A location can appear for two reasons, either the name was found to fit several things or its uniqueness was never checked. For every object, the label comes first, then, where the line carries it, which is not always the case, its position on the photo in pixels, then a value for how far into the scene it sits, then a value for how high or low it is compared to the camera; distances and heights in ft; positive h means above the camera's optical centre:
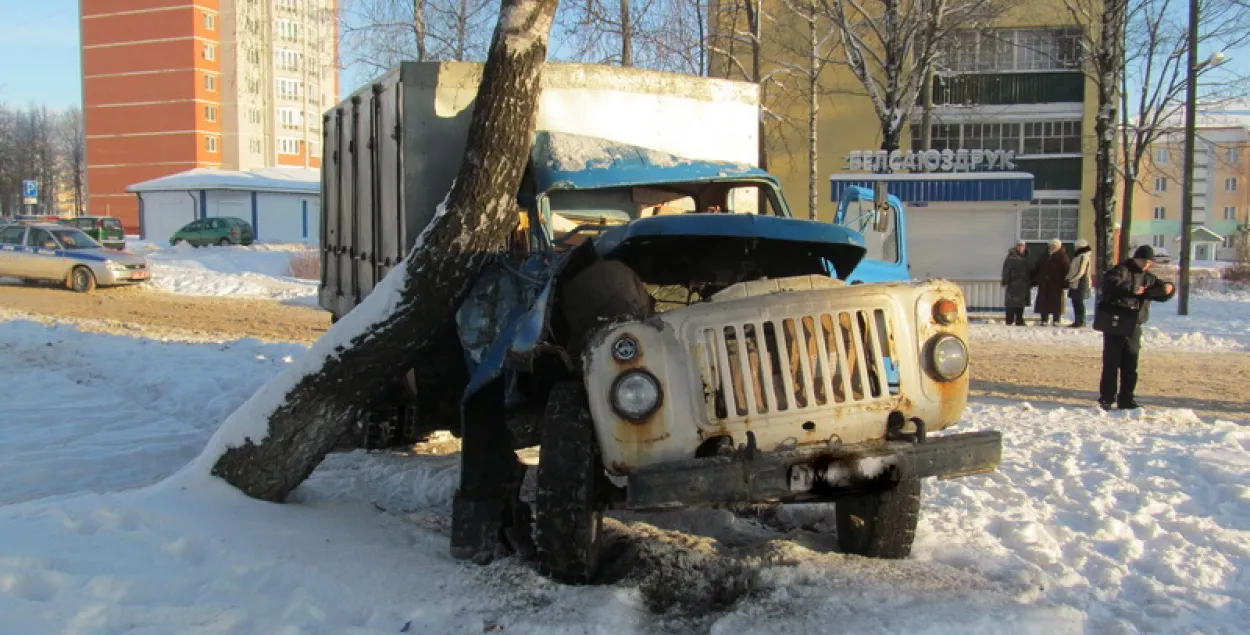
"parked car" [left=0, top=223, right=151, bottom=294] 71.97 -0.83
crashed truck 13.15 -1.68
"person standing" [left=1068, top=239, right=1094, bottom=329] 57.11 -1.36
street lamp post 64.28 +7.14
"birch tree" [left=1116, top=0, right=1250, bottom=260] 88.53 +15.77
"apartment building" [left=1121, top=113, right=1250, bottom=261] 236.22 +14.74
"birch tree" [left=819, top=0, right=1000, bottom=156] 76.13 +17.72
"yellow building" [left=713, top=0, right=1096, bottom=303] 108.99 +16.79
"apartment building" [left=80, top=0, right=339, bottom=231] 245.65 +39.39
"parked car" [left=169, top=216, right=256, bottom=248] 139.33 +2.32
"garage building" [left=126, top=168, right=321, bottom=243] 168.04 +8.39
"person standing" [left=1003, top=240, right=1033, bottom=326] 60.85 -1.70
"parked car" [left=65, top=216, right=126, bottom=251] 128.67 +2.68
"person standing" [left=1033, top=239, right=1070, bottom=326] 58.44 -1.53
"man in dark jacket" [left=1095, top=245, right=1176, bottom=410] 29.96 -1.58
